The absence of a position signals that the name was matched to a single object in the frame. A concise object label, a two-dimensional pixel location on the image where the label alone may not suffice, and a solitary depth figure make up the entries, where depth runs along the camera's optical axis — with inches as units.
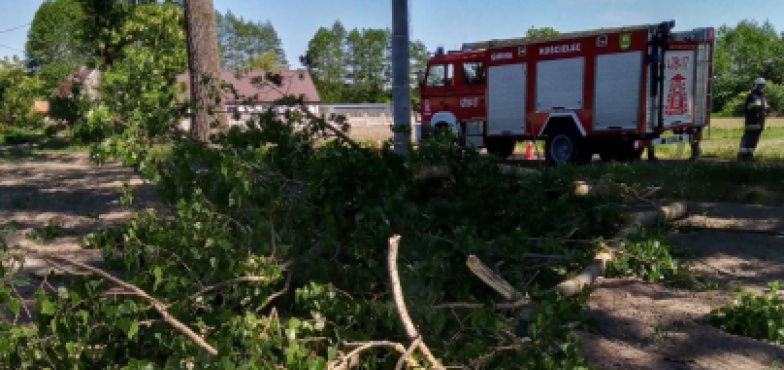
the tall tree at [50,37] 3484.3
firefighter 537.3
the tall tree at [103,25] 965.2
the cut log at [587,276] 187.8
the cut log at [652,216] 233.9
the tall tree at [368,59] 3484.3
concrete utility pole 323.3
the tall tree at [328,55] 3518.7
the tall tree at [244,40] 4527.6
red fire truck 533.3
